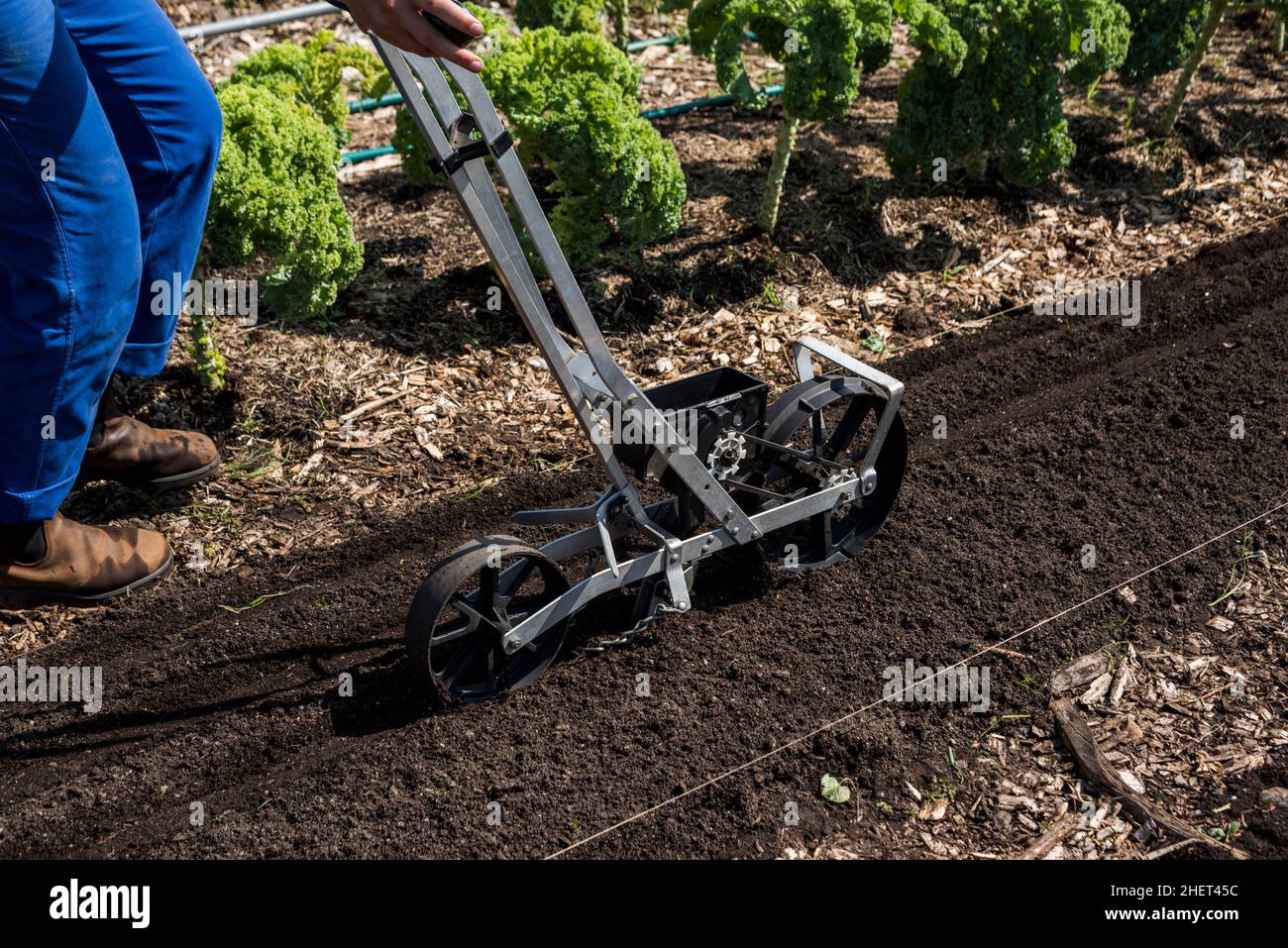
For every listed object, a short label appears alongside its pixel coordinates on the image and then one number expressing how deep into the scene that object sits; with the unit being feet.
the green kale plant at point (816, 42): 17.95
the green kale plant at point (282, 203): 15.19
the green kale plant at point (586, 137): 17.26
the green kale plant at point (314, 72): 18.07
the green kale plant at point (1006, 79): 19.52
